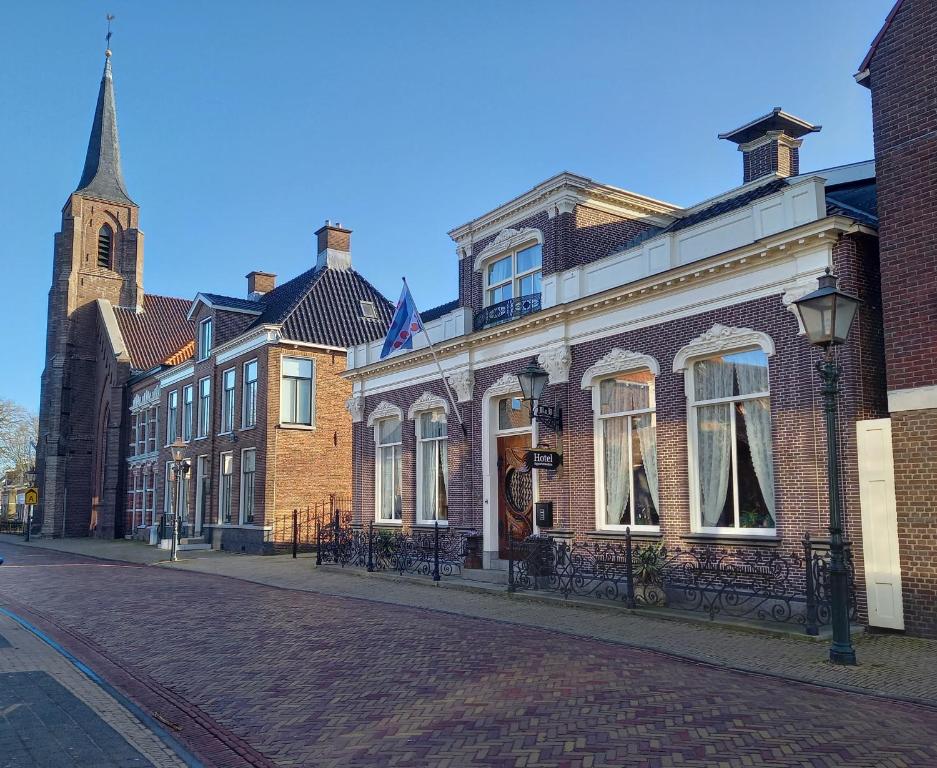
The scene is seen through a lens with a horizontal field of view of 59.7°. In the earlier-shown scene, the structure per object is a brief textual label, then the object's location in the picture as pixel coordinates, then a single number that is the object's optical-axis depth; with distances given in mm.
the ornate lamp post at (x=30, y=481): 41638
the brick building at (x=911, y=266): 10188
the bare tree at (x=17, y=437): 62281
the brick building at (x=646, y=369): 11828
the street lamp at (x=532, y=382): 15648
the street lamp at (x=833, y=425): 8570
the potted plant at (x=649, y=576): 12922
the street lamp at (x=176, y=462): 25750
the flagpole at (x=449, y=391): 19297
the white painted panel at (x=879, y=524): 10359
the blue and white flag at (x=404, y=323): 19359
